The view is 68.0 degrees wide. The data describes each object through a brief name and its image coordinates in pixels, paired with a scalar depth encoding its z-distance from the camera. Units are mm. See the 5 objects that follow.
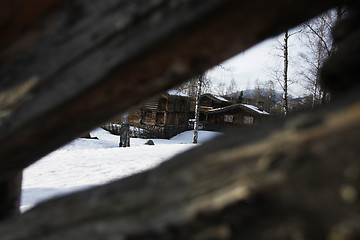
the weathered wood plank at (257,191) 390
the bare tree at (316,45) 14005
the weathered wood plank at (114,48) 472
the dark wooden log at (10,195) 841
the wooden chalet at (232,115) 30891
